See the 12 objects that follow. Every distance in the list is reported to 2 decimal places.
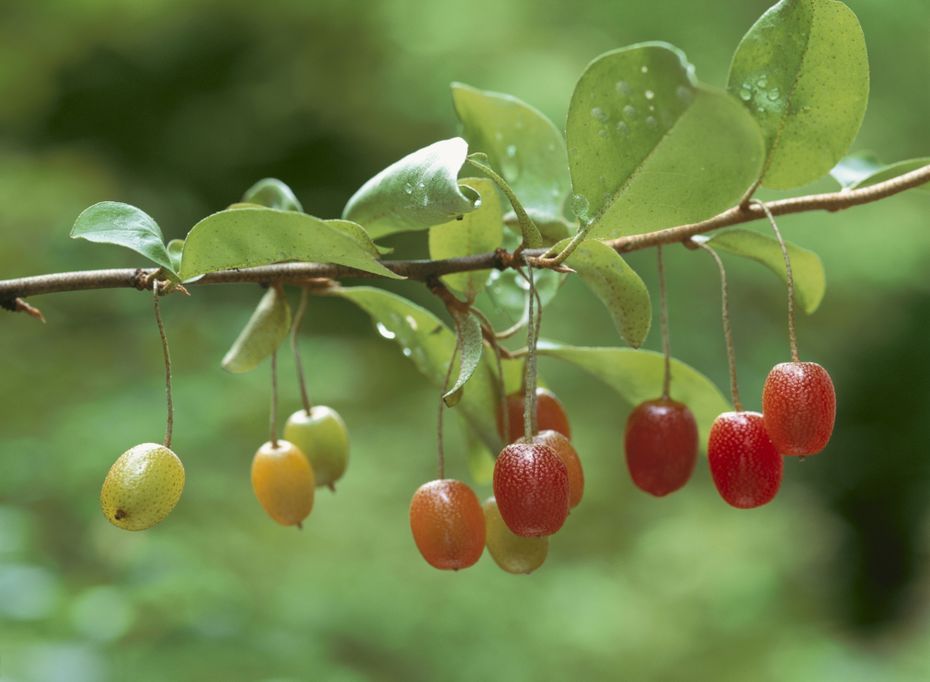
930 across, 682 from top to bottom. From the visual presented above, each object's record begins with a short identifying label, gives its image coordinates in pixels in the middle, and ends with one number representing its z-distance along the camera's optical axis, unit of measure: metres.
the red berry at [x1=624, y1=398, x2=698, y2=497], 0.52
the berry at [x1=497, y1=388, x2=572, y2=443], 0.53
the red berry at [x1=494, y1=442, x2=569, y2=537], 0.48
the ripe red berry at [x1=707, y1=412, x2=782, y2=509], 0.50
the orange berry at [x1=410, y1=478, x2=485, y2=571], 0.50
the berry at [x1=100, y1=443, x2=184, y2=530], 0.48
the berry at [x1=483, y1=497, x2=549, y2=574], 0.50
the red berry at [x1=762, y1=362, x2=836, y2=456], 0.49
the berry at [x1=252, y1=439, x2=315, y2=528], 0.52
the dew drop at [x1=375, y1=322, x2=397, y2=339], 0.53
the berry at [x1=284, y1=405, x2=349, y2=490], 0.53
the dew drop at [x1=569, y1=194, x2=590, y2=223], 0.48
